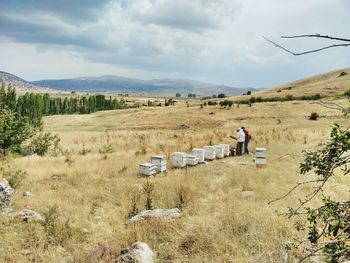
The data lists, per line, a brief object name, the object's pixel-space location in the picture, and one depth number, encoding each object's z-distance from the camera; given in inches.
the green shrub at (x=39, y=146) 1259.8
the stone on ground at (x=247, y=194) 580.4
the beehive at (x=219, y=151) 1023.3
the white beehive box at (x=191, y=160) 904.3
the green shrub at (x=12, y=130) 1094.4
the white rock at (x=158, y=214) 474.3
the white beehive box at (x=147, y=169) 799.6
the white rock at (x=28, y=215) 475.9
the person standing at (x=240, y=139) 1058.1
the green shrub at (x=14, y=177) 665.6
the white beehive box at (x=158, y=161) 840.3
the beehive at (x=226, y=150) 1056.3
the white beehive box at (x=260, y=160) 854.5
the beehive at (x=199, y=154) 942.4
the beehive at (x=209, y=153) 986.1
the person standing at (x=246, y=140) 1071.2
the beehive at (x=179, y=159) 892.6
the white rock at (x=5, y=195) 524.1
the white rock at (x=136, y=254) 330.6
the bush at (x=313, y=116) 2204.0
